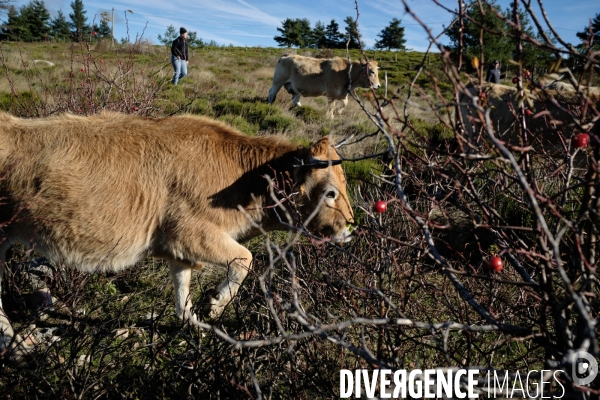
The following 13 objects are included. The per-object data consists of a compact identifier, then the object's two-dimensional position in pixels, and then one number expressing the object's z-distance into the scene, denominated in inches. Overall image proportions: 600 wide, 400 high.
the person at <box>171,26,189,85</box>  687.7
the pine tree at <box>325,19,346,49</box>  2970.0
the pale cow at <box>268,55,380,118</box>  868.6
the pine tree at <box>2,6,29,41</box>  1859.5
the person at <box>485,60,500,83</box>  600.3
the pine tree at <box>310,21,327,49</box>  2910.9
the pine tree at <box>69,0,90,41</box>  2786.2
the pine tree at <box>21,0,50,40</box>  2362.2
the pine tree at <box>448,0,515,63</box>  1169.9
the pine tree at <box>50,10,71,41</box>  2703.7
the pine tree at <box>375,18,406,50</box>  2866.6
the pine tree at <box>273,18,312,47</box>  2800.2
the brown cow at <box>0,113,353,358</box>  157.6
